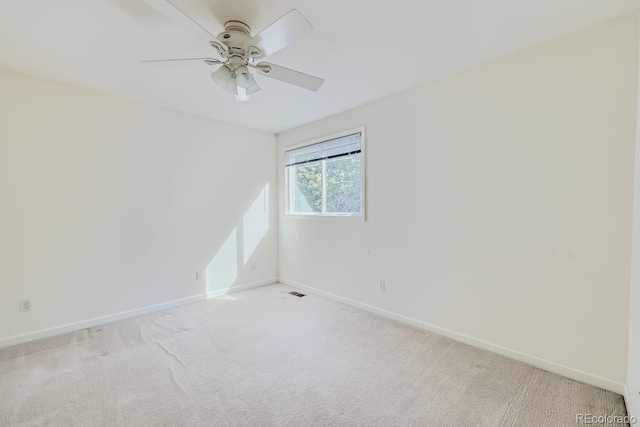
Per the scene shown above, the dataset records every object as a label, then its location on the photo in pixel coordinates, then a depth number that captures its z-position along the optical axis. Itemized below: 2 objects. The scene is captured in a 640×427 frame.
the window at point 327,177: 3.34
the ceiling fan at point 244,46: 1.37
